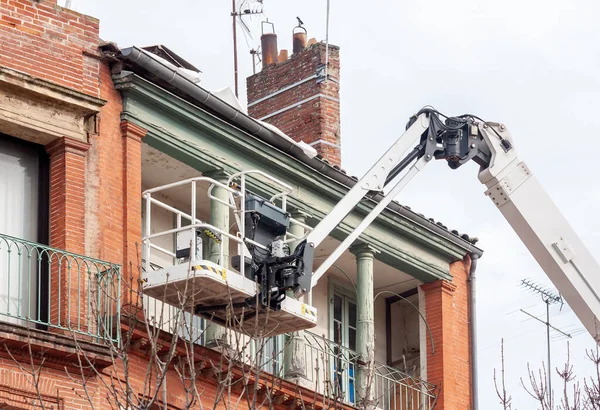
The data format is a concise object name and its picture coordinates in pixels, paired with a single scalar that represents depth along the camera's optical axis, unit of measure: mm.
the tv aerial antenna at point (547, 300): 28700
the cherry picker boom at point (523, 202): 22562
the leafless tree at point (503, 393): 17359
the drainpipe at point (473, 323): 25531
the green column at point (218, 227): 21172
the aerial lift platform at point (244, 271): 18969
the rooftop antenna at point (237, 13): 30359
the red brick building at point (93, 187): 18500
